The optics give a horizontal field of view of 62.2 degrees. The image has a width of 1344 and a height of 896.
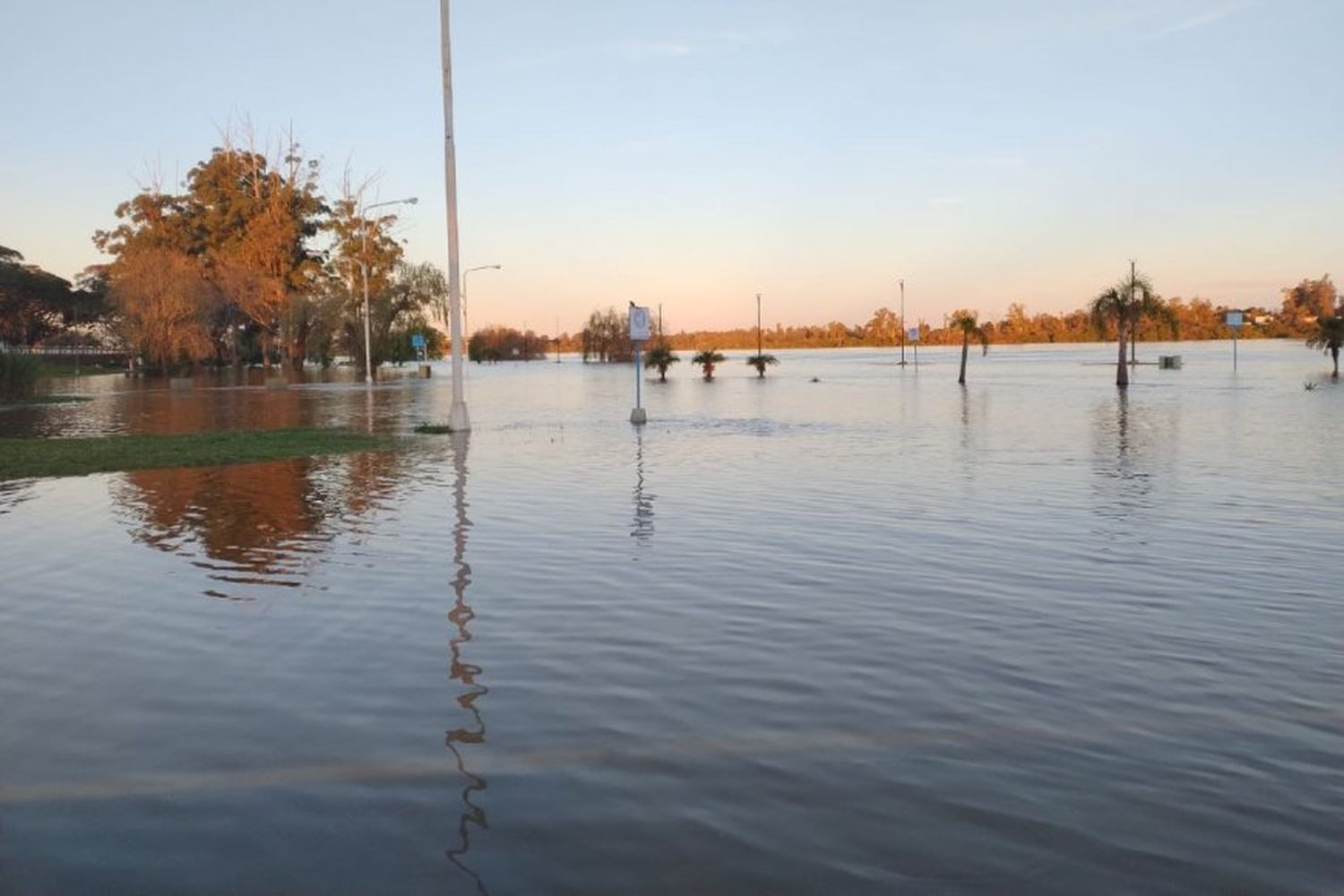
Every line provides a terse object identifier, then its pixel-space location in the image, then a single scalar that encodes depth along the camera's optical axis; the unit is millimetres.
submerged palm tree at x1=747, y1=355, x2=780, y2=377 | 80625
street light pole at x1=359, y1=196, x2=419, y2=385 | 57812
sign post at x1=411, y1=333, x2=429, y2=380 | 80538
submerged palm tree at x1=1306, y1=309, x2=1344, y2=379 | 73625
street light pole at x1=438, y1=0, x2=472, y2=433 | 25406
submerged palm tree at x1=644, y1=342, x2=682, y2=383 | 80356
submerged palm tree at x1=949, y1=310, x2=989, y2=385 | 65719
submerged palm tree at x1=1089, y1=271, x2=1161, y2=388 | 55872
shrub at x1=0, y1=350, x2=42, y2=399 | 43656
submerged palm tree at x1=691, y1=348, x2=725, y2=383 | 75250
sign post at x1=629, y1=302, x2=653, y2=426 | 29859
